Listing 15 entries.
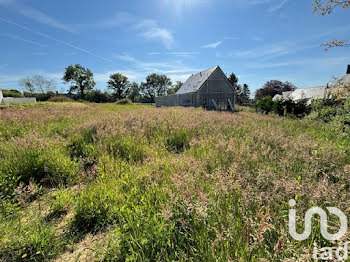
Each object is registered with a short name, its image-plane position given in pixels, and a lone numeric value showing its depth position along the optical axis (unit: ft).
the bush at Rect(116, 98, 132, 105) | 146.77
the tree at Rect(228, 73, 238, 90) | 187.16
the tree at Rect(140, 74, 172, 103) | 265.95
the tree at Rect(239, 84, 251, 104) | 219.26
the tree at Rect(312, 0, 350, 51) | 13.45
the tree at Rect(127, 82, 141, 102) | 252.42
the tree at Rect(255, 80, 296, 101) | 219.61
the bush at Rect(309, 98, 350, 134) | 15.33
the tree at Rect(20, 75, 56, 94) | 192.65
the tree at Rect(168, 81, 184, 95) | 271.20
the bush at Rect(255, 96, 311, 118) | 57.57
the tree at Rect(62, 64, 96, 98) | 193.36
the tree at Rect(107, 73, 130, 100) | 232.12
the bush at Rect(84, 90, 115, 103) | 197.26
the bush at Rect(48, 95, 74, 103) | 103.15
